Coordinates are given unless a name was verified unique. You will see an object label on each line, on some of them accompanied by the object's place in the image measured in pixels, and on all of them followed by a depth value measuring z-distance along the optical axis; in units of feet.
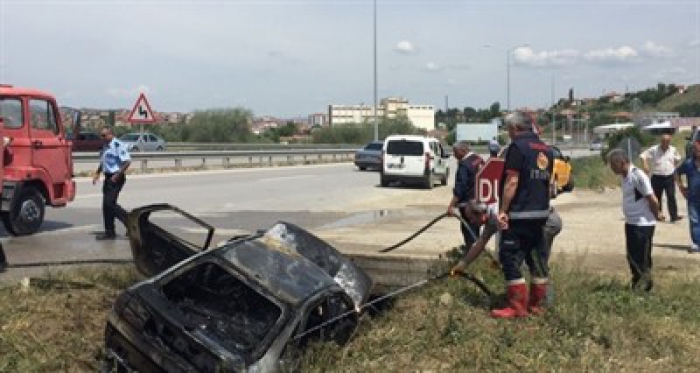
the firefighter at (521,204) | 19.54
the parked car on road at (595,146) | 257.40
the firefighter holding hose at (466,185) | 30.55
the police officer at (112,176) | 37.76
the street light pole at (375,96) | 152.66
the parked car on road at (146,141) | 141.69
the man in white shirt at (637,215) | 24.70
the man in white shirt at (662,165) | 44.78
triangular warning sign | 94.84
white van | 82.99
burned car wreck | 16.58
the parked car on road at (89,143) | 139.15
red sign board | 20.64
